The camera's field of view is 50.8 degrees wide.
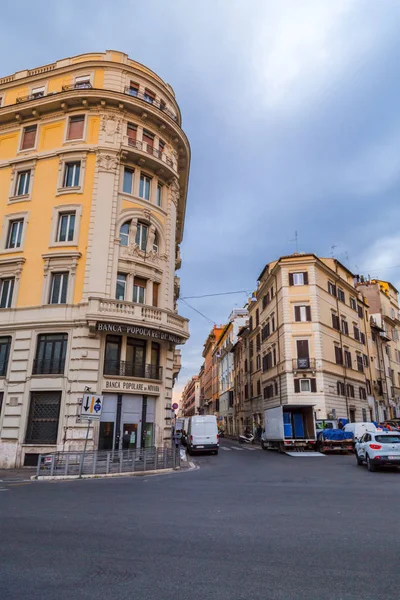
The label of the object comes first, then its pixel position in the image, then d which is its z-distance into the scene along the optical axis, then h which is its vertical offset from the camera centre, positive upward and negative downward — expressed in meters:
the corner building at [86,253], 20.83 +9.50
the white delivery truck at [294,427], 28.30 +0.29
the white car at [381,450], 16.92 -0.70
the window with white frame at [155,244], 25.69 +11.04
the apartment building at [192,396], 137.00 +12.49
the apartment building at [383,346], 50.35 +10.91
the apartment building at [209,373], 96.00 +13.63
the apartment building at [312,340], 36.81 +8.30
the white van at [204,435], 28.39 -0.26
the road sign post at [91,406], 15.86 +0.88
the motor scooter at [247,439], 43.34 -0.77
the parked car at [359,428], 28.45 +0.25
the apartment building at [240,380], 57.59 +7.11
